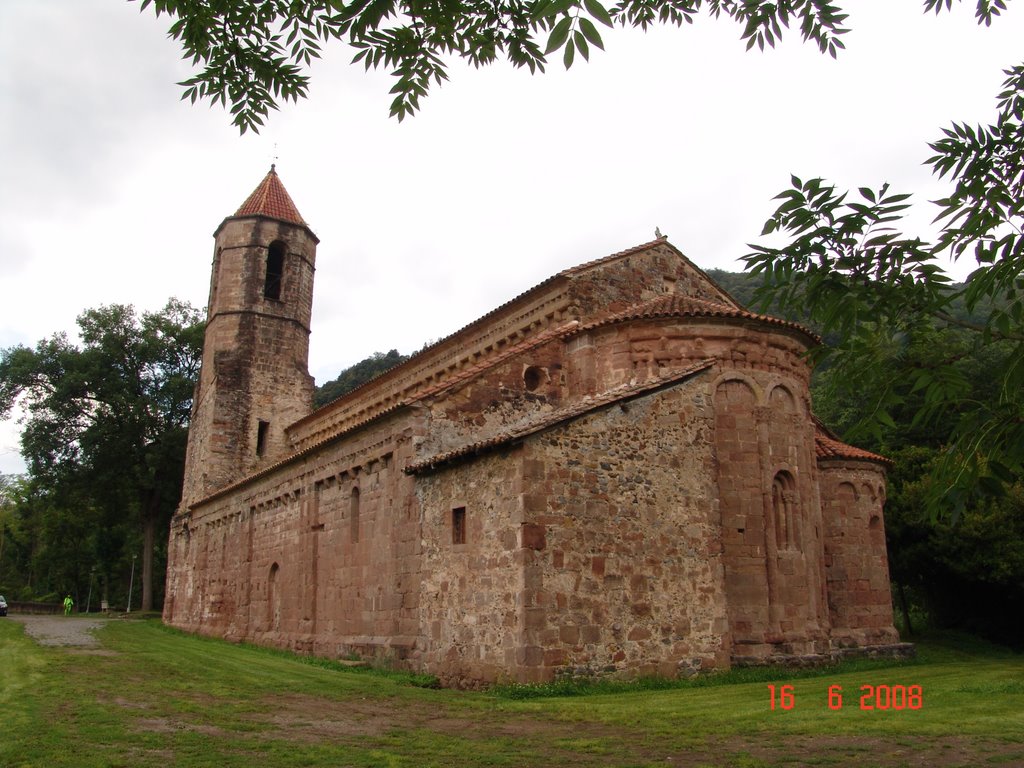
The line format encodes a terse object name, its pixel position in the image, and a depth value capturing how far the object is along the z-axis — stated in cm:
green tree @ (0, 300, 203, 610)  3838
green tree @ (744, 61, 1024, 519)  382
